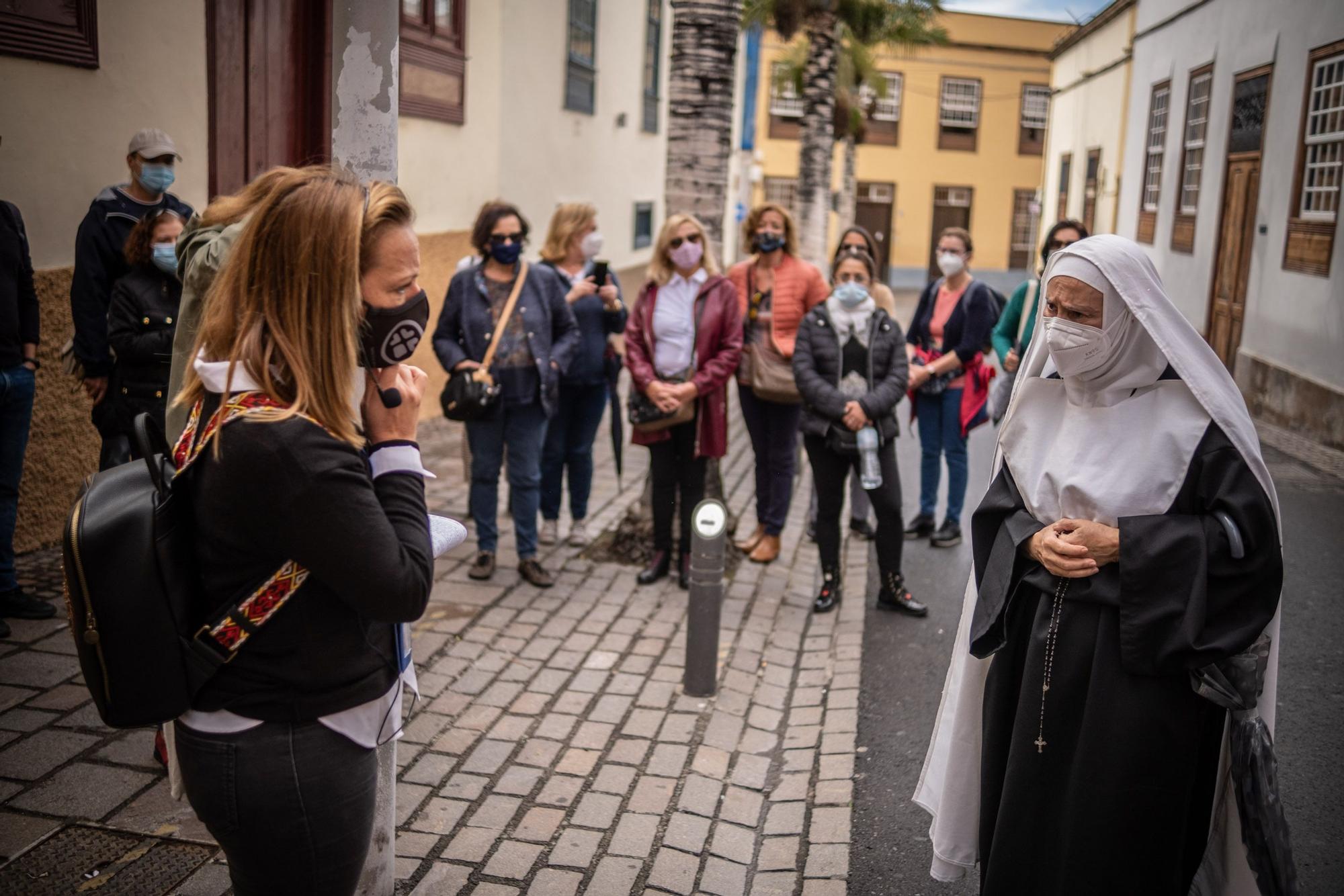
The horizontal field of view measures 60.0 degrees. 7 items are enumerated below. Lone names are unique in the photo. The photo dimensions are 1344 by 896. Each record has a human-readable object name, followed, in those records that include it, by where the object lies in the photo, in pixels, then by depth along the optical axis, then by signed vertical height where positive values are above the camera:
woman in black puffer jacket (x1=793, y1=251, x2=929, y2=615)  6.46 -0.73
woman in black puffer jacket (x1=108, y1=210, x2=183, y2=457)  5.05 -0.40
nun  2.83 -0.81
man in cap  5.41 -0.27
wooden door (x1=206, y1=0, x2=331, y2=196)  7.92 +1.03
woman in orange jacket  7.25 -0.54
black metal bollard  5.35 -1.59
